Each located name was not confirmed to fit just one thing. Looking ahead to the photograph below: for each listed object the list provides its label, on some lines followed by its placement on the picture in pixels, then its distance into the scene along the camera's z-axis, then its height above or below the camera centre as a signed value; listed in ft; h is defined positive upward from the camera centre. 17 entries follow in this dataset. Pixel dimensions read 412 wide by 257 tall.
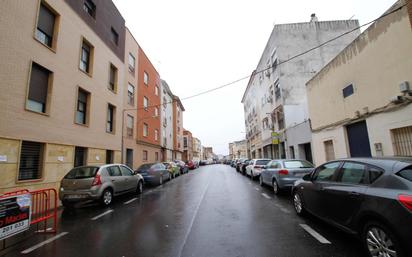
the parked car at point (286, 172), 28.25 -1.80
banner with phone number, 13.84 -3.15
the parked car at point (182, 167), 82.90 -1.81
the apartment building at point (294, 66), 64.44 +29.05
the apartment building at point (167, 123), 100.07 +20.11
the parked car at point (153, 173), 44.79 -1.93
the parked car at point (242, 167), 68.11 -2.30
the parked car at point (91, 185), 24.59 -2.27
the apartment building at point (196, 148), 246.99 +18.09
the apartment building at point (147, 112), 68.13 +18.48
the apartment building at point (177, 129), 129.62 +21.83
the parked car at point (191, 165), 121.32 -1.51
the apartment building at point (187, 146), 178.50 +14.39
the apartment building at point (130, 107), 57.21 +16.15
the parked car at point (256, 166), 48.10 -1.44
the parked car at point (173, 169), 62.55 -1.92
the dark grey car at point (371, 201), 9.08 -2.34
